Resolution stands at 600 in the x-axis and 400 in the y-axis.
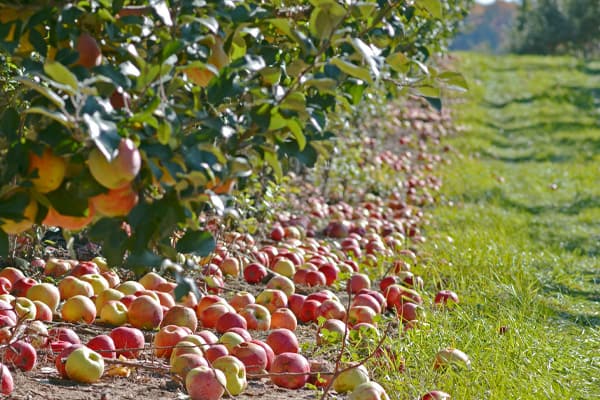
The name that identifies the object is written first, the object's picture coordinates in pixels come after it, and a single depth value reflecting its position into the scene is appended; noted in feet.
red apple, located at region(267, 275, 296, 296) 26.96
